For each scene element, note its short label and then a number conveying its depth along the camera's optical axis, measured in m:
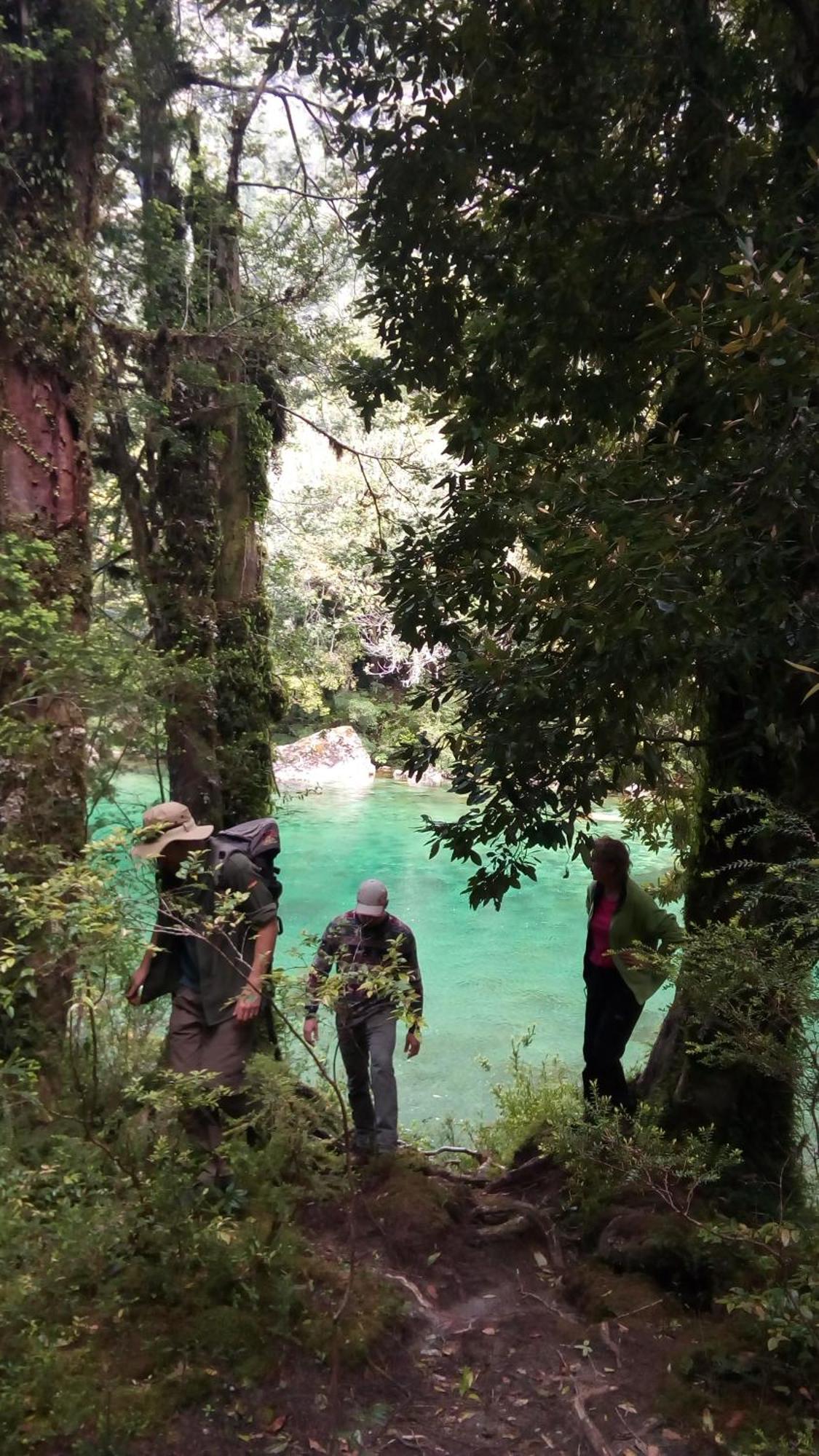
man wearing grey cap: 4.25
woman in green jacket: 4.16
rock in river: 24.81
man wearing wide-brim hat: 3.37
